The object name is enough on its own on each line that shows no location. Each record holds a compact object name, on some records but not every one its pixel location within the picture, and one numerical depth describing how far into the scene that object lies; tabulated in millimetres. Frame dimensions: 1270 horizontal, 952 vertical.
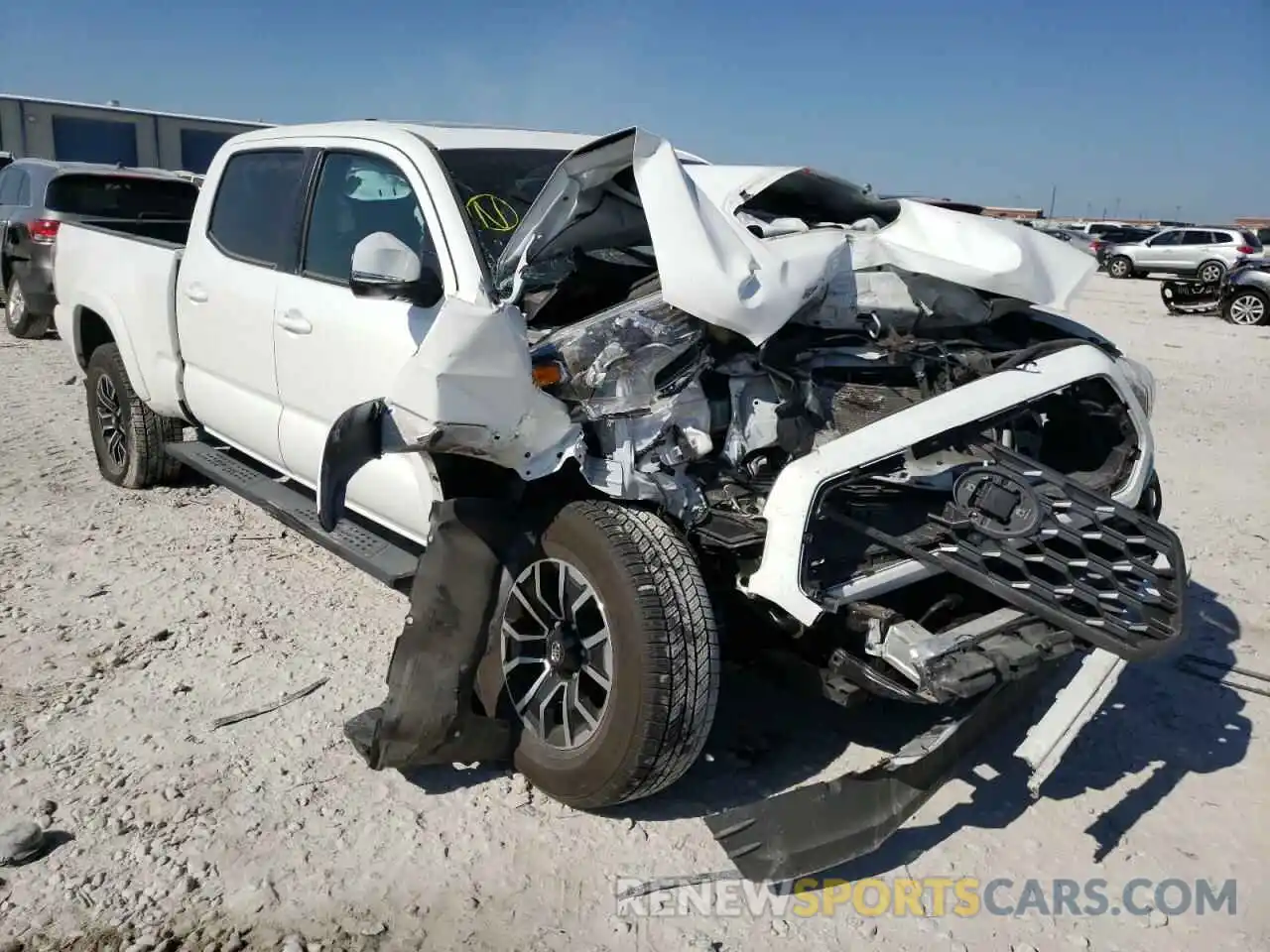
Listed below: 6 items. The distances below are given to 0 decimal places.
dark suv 10984
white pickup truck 2869
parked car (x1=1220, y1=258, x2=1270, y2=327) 17516
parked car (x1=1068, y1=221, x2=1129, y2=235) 32406
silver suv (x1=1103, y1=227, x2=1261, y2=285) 24562
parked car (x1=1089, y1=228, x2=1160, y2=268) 28359
